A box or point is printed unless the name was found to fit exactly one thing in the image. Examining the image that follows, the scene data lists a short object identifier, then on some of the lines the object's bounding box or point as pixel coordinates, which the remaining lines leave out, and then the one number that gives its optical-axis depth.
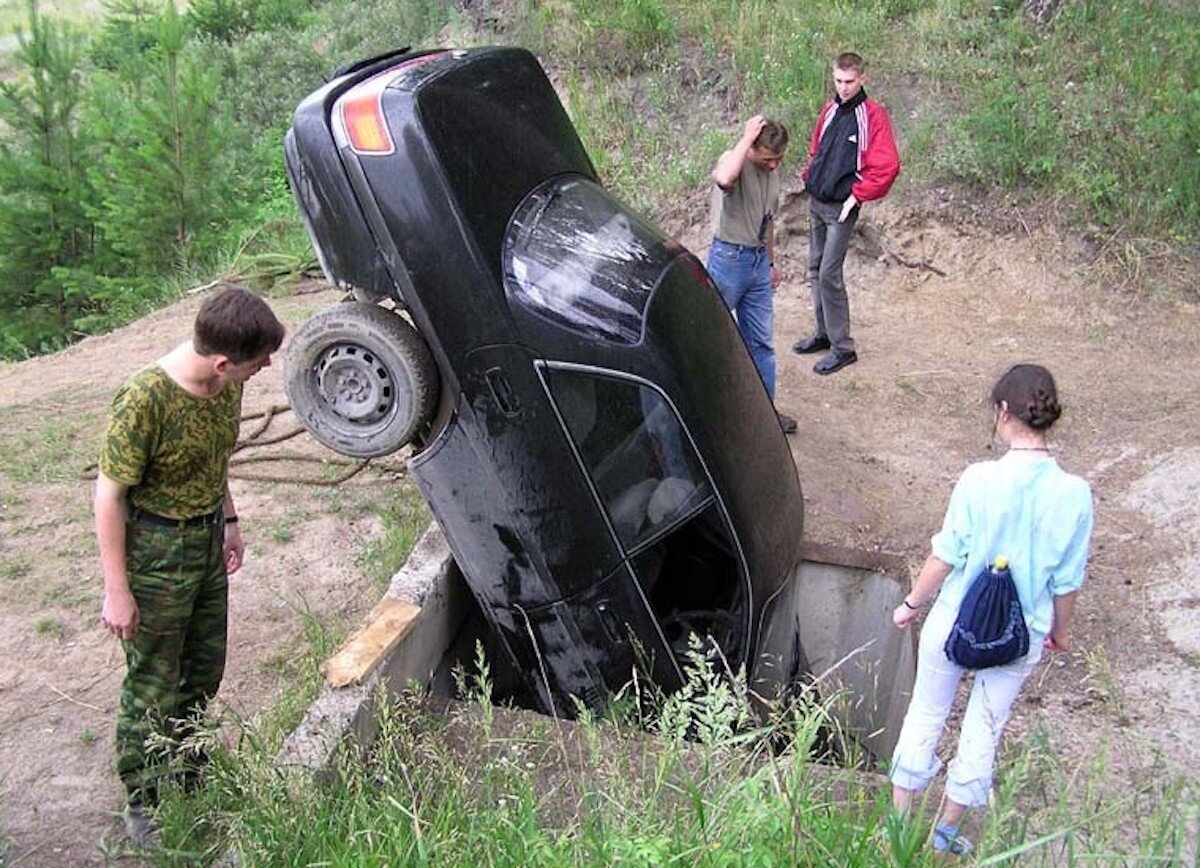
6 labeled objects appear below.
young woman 3.01
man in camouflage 2.93
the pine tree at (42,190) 10.55
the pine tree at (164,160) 10.05
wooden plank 3.53
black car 3.53
